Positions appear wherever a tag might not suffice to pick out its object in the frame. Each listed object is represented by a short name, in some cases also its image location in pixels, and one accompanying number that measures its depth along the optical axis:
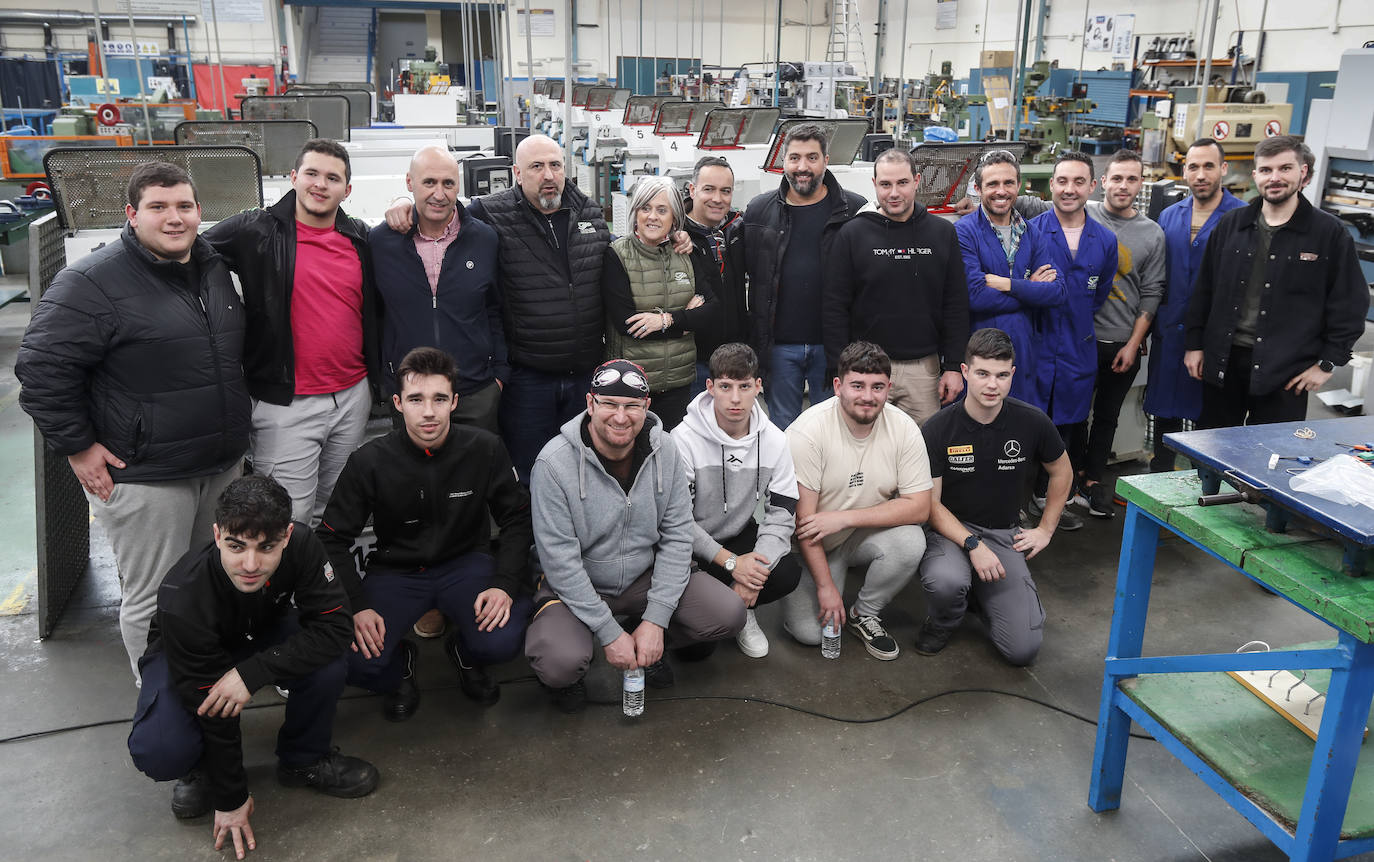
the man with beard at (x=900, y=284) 3.54
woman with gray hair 3.32
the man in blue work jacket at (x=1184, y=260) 3.92
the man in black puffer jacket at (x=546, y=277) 3.25
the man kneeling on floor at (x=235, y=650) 2.19
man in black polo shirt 3.14
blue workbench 1.83
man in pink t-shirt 2.79
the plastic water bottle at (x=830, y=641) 3.16
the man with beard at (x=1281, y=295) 3.46
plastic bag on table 1.94
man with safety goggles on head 2.74
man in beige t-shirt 3.18
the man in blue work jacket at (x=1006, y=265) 3.70
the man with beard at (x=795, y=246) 3.64
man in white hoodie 3.01
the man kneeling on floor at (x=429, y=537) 2.72
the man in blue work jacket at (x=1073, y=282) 3.77
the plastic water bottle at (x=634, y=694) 2.79
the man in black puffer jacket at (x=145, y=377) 2.40
